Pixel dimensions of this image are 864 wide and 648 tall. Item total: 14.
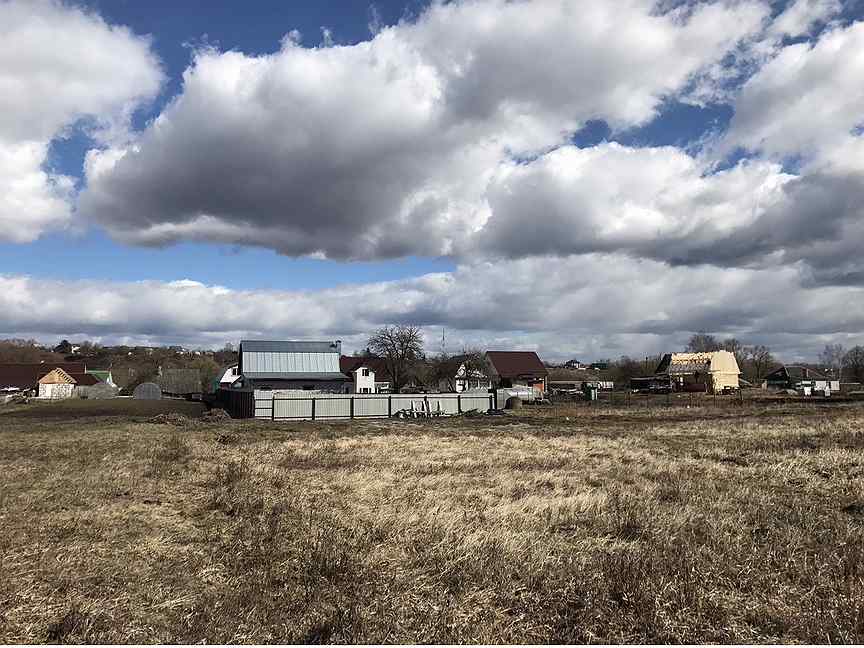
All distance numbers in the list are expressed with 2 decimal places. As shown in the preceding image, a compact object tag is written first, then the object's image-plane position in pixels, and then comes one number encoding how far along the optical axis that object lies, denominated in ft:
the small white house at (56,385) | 280.92
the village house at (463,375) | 271.08
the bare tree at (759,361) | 410.64
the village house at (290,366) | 192.65
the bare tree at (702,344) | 425.28
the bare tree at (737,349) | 424.46
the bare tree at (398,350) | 257.75
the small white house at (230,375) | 260.42
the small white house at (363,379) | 272.90
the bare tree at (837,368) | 401.49
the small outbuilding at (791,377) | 351.67
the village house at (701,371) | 287.89
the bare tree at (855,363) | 347.40
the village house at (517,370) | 273.13
